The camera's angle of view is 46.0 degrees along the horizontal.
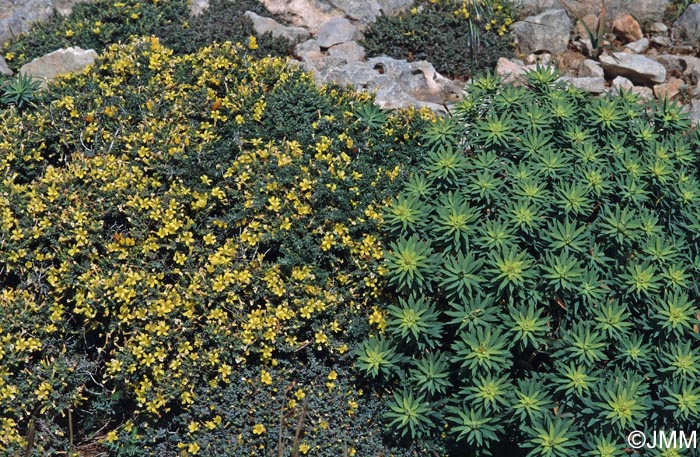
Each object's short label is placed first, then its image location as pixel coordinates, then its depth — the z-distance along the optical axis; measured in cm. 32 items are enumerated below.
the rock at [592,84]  628
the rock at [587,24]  691
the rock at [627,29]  688
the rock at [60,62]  557
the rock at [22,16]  692
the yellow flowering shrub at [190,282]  404
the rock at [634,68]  643
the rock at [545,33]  675
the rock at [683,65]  654
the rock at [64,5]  711
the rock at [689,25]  688
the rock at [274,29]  680
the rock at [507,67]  634
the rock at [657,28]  700
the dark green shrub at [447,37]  659
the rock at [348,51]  663
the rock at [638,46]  680
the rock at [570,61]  663
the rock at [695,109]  611
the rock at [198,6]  693
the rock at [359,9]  712
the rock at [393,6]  710
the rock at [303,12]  718
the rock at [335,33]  679
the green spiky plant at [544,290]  359
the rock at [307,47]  672
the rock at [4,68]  616
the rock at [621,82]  636
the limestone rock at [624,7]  706
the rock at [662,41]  689
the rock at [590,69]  648
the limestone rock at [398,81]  584
